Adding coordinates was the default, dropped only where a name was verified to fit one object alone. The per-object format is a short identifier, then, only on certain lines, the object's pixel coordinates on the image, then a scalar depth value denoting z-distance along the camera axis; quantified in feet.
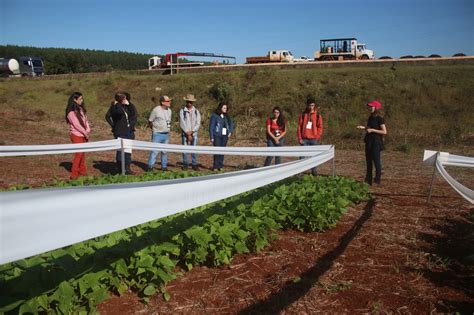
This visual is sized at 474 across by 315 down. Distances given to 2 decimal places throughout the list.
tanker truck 180.55
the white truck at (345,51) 132.57
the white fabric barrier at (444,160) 22.86
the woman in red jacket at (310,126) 33.42
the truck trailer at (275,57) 145.89
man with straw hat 36.65
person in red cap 29.92
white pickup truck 152.78
